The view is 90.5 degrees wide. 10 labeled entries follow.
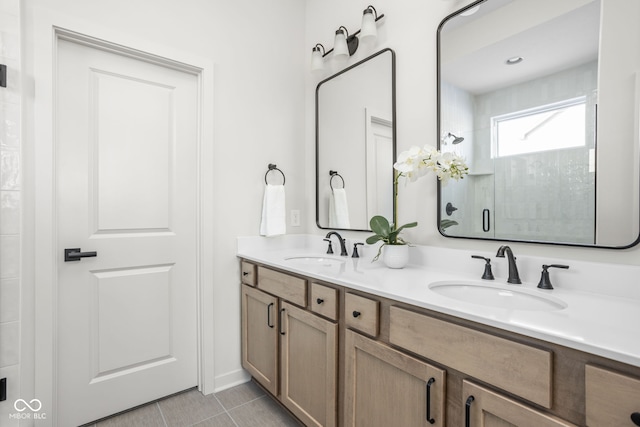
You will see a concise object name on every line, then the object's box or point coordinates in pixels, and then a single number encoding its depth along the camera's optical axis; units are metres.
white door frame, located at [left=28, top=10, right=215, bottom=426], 1.45
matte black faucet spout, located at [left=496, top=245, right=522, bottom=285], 1.18
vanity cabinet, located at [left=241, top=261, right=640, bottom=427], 0.68
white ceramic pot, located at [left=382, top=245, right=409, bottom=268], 1.48
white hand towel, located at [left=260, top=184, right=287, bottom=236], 2.12
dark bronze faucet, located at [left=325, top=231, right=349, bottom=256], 1.97
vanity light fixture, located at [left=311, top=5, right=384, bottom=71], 1.73
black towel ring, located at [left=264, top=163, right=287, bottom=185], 2.19
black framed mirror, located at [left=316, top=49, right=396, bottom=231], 1.76
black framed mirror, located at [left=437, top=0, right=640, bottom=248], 1.03
